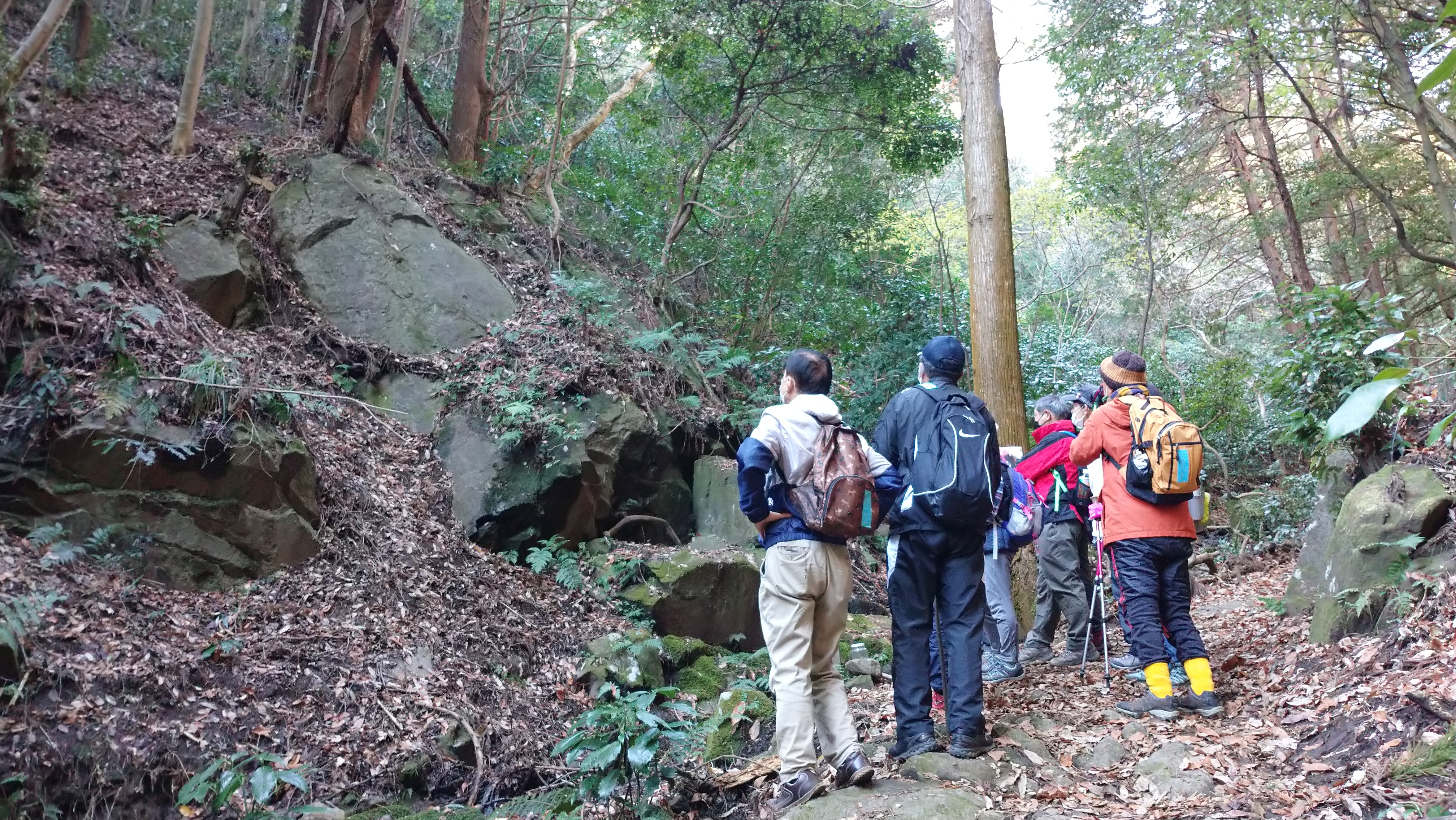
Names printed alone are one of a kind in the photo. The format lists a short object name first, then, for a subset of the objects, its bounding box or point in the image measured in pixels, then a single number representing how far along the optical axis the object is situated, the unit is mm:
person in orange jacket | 5160
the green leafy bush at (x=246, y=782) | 3666
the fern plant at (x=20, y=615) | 4656
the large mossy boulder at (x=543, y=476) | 7957
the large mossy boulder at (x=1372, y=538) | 5633
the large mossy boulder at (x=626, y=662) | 6828
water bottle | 5570
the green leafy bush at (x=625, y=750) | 3887
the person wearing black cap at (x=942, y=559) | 4535
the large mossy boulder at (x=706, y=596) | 7676
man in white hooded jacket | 4121
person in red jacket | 6602
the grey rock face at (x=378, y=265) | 9281
